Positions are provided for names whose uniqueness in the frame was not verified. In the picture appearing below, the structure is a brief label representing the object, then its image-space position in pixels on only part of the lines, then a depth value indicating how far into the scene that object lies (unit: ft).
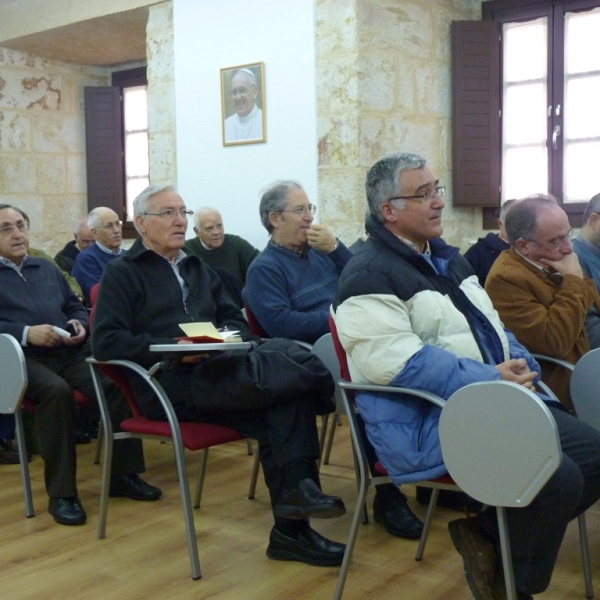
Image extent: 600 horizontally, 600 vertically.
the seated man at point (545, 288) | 8.09
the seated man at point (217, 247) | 17.13
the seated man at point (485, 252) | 15.24
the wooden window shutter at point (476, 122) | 18.16
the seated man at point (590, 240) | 9.89
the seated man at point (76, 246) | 19.02
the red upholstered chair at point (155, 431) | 7.71
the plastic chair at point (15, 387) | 9.23
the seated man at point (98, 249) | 15.70
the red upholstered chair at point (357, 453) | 6.66
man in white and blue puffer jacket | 5.81
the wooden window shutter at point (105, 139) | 25.23
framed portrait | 17.90
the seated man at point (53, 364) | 9.47
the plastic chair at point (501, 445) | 5.29
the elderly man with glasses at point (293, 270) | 10.30
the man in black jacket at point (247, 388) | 7.77
